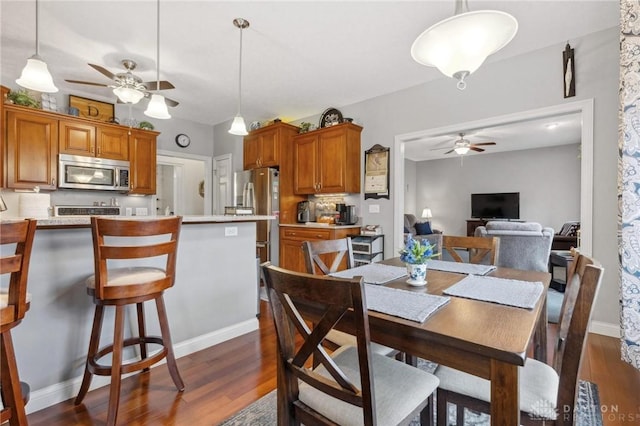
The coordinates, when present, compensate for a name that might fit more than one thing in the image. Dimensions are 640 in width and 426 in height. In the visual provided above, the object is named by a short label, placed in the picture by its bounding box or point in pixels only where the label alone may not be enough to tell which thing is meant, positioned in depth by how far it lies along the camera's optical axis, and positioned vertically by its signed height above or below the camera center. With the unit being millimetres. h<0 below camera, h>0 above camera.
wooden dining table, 800 -375
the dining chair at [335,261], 1509 -313
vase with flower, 1419 -225
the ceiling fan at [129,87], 2547 +1132
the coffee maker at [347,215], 4219 -38
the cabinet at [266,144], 4602 +1107
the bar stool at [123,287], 1479 -406
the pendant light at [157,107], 2371 +852
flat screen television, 7246 +205
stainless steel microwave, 3686 +506
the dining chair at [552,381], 882 -619
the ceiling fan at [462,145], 5608 +1302
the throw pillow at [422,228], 7602 -394
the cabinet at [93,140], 3711 +951
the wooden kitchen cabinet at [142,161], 4250 +741
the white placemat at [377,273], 1526 -343
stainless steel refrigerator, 4590 +155
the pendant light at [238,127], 2816 +817
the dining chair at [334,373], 827 -557
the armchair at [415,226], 7481 -345
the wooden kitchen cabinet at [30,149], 3330 +735
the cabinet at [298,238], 3959 -376
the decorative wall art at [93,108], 4012 +1456
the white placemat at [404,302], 1029 -349
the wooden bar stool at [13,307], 1163 -401
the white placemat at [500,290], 1165 -342
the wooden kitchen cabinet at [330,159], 4078 +775
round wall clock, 5121 +1263
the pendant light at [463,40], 1297 +831
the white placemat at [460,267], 1692 -334
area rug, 1540 -1108
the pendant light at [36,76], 1854 +857
